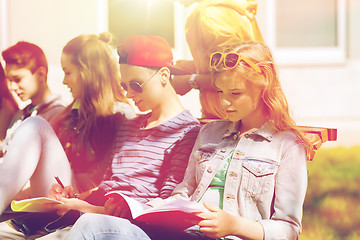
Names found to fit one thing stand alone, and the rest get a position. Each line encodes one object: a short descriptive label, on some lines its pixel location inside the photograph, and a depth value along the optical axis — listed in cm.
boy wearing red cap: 496
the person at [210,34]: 554
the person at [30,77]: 686
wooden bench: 440
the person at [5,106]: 741
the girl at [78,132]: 515
